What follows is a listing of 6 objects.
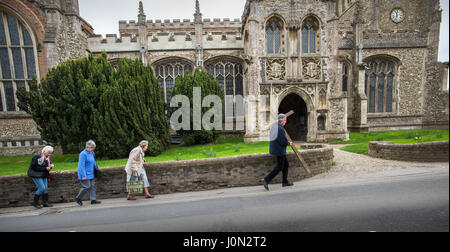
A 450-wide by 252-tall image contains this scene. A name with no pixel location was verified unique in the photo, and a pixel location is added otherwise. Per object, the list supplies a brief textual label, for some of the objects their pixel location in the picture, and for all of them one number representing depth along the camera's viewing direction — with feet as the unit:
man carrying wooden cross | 14.34
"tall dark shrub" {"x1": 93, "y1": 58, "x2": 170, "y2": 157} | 26.27
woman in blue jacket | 14.20
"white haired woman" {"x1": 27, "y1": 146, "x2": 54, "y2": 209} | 14.39
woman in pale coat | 14.62
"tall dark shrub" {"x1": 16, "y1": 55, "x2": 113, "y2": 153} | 26.63
